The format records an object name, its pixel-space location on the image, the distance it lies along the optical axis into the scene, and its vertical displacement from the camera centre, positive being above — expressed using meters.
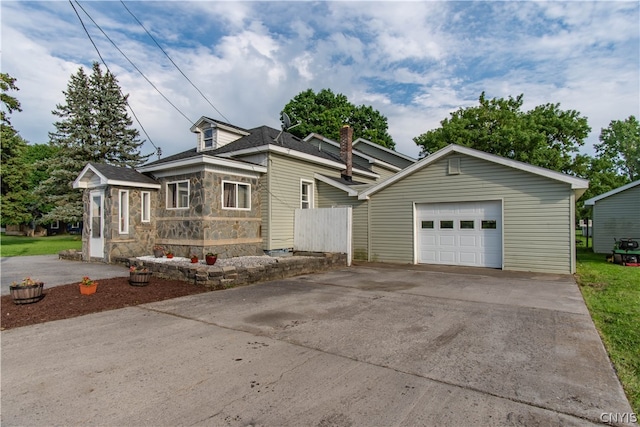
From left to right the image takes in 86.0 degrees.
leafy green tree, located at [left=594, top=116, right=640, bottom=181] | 36.97 +7.58
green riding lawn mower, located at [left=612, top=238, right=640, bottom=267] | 12.93 -1.49
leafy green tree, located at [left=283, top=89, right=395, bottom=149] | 37.31 +11.34
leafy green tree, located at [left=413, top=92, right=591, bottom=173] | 25.53 +6.71
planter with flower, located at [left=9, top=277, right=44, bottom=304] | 6.61 -1.48
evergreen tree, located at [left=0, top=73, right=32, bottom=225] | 27.17 +3.09
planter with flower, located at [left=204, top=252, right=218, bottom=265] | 10.34 -1.30
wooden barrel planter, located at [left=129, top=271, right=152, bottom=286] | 8.45 -1.53
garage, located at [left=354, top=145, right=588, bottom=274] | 10.88 +0.05
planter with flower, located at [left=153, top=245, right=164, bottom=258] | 12.66 -1.34
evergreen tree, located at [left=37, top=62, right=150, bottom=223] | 24.73 +6.03
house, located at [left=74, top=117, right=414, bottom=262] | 12.26 +0.62
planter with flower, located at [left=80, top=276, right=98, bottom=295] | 7.56 -1.58
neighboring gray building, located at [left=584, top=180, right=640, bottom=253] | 17.58 -0.07
